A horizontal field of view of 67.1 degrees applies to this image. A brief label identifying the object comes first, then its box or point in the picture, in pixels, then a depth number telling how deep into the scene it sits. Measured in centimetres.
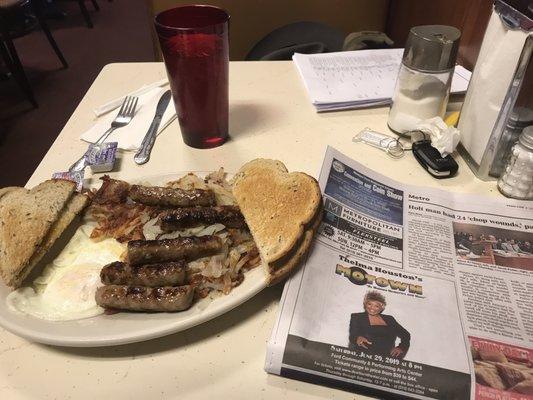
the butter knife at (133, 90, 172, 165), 113
